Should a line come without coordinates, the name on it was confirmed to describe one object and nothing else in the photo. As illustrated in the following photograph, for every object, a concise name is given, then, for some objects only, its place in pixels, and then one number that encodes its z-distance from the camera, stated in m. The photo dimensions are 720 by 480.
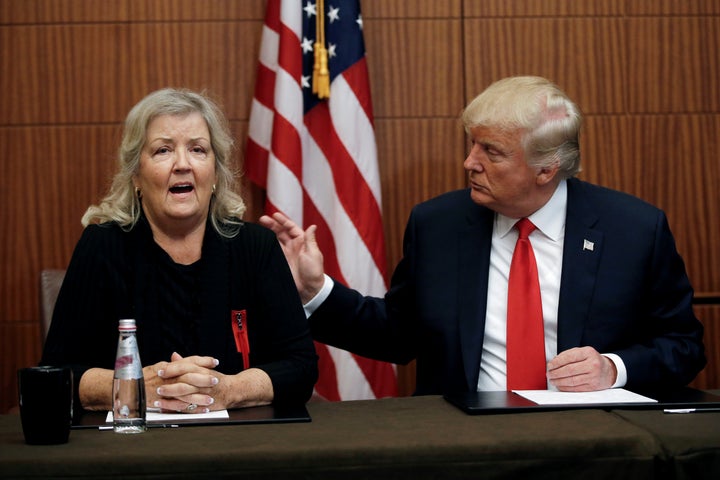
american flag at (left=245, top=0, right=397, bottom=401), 4.01
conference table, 1.57
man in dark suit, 2.68
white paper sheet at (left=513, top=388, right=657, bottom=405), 2.07
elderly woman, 2.49
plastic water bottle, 1.83
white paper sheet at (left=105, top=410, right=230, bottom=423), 1.97
